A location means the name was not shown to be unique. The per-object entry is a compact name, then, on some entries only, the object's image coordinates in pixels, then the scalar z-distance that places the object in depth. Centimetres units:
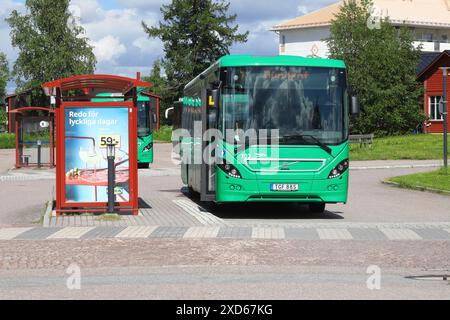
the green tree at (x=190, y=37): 9719
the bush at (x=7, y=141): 6838
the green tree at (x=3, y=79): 10369
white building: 11200
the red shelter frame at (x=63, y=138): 1706
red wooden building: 7194
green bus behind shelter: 3781
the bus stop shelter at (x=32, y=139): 3981
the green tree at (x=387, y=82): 6975
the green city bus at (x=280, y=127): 1742
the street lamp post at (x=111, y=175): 1719
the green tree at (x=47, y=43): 9281
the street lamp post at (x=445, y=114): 3086
